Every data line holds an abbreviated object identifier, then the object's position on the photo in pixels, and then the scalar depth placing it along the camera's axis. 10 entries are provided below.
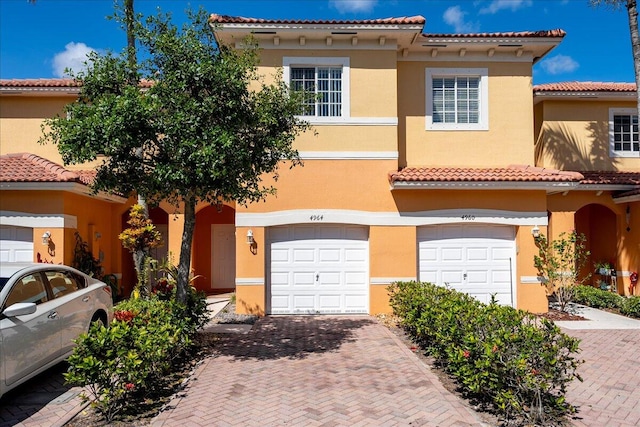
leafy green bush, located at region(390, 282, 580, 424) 5.18
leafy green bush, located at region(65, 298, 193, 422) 5.14
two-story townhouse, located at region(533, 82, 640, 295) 14.09
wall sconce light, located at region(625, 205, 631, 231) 13.98
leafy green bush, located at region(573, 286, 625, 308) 12.49
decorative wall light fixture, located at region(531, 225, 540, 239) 11.78
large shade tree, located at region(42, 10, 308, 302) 6.60
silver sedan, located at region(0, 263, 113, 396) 5.43
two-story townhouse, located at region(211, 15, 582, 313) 11.77
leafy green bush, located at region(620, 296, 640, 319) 11.45
